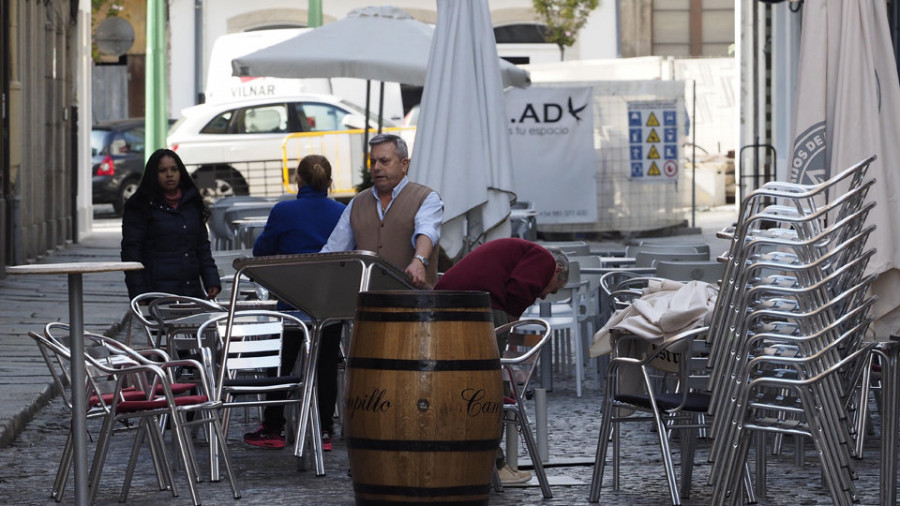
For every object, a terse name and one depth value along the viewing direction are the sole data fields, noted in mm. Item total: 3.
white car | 46504
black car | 51096
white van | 51500
